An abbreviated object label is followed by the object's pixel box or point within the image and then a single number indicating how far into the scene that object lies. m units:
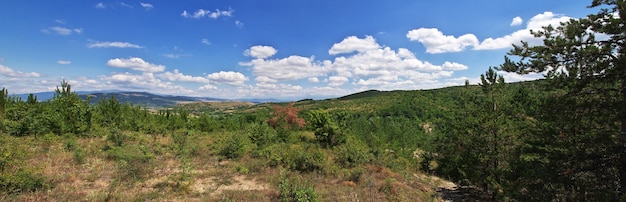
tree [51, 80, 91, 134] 14.62
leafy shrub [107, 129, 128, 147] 14.34
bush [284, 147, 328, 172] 12.30
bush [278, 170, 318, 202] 7.43
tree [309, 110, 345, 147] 19.16
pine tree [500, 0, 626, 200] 6.03
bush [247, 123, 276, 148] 16.61
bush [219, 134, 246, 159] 13.89
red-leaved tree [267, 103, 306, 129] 26.05
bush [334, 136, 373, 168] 13.60
